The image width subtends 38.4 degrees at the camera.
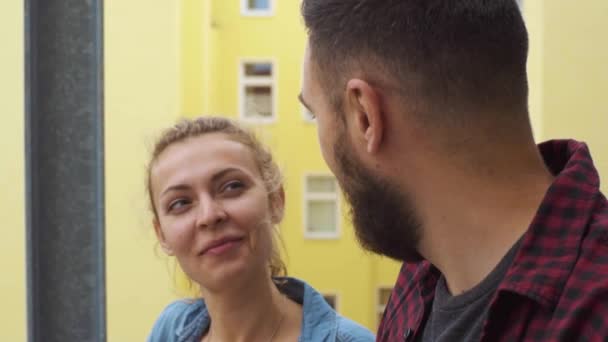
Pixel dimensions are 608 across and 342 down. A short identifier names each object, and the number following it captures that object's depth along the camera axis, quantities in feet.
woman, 3.37
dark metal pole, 3.45
